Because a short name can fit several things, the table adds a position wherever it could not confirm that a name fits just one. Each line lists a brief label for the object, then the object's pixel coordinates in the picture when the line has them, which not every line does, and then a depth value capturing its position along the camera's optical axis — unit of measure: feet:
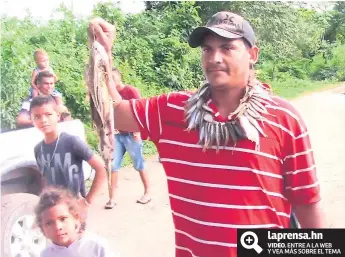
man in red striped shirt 6.54
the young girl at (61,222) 7.48
